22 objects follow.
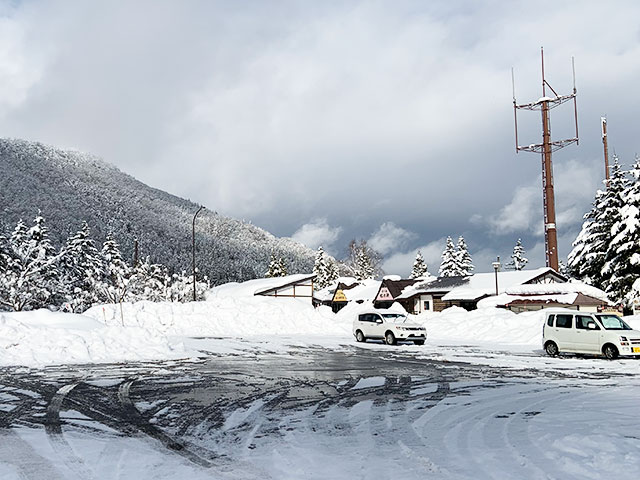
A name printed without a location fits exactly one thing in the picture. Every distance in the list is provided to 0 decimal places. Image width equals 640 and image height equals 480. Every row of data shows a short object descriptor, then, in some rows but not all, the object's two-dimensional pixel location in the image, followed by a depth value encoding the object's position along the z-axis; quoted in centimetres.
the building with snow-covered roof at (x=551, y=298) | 5125
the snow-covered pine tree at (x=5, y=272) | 5016
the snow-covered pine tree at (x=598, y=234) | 5253
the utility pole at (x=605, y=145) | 7162
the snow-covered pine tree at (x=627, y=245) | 4406
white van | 2072
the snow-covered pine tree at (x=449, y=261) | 9738
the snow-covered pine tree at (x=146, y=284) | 6700
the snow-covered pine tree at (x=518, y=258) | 10600
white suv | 2938
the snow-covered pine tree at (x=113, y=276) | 6081
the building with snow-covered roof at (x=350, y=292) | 8053
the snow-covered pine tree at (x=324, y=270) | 10375
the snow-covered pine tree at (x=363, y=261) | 10969
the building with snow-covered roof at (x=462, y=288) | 6269
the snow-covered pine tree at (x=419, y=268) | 10388
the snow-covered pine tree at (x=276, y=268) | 11336
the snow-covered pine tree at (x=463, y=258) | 9788
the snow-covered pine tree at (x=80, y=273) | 5926
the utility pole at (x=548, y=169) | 7450
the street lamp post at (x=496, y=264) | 5153
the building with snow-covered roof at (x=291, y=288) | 7794
